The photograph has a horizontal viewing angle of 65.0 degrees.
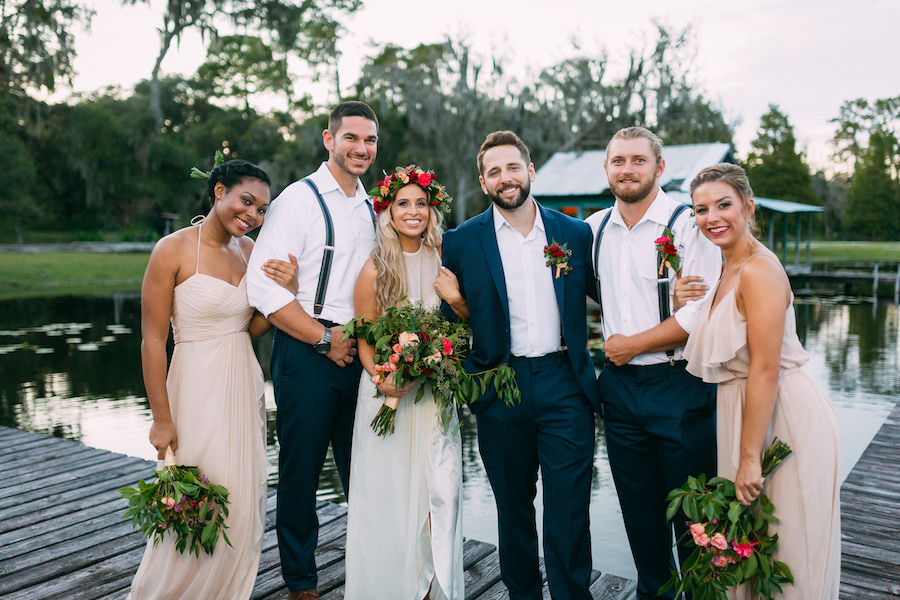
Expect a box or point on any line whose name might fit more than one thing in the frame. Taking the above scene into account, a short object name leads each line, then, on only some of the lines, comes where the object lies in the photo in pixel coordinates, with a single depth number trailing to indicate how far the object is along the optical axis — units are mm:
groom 3520
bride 3611
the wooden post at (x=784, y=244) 30469
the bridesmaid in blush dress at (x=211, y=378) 3549
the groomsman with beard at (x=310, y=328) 3734
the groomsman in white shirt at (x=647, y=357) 3379
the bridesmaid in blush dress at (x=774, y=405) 2850
